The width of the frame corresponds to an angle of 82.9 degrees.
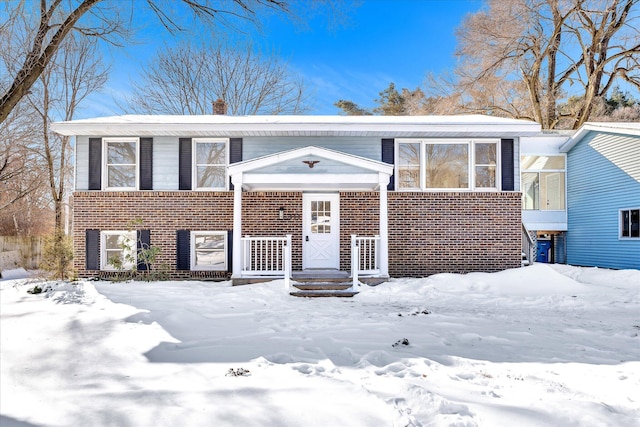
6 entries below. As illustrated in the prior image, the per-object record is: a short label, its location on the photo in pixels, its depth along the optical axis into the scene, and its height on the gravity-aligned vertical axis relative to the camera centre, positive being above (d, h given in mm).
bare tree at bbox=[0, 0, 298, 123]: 5078 +3193
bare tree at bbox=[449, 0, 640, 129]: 18203 +8814
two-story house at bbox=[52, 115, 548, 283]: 9984 +492
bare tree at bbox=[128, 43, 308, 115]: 20234 +7725
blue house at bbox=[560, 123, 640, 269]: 11773 +839
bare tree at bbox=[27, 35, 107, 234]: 16719 +5458
